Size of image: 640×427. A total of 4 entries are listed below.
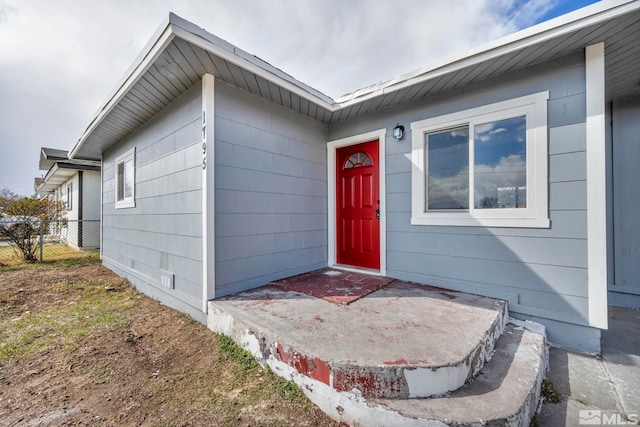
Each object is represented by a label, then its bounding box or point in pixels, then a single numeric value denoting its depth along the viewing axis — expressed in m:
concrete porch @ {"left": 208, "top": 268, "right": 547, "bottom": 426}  1.40
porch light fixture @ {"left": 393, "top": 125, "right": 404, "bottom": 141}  3.34
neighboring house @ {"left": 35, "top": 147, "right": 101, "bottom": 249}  8.23
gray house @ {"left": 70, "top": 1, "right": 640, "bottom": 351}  2.27
